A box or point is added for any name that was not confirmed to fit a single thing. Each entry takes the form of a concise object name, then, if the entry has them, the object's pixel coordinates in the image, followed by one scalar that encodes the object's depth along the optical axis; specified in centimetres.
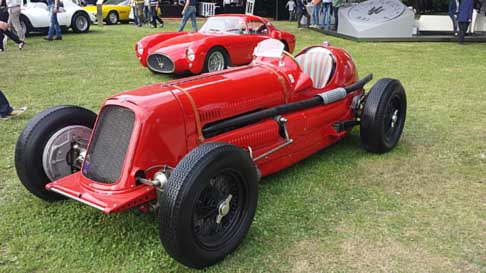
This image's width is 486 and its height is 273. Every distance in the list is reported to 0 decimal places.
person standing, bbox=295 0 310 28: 1920
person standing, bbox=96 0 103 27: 2120
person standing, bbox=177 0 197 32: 1381
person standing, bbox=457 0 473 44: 1405
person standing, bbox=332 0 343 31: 1734
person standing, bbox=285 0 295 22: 2361
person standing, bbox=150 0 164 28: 1961
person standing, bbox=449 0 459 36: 1628
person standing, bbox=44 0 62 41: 1360
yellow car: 2144
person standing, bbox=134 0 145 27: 2000
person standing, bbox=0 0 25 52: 1155
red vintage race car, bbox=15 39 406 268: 281
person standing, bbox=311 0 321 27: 1830
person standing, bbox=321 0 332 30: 1780
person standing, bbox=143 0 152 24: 2038
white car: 1498
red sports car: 860
